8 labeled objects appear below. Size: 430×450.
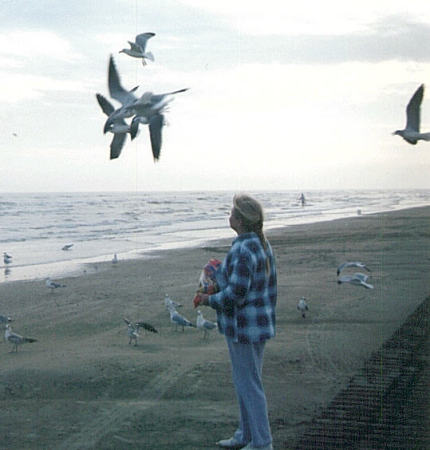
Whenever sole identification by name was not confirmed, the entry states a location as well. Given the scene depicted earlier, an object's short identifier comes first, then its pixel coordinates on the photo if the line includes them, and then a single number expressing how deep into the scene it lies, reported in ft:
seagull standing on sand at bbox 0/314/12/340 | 32.68
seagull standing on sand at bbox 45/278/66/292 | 45.37
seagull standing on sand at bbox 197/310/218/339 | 27.63
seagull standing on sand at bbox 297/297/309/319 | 30.96
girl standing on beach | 12.64
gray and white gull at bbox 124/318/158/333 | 25.17
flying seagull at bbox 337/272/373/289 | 32.46
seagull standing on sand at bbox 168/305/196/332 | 28.97
